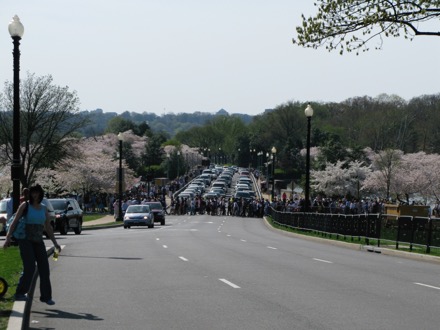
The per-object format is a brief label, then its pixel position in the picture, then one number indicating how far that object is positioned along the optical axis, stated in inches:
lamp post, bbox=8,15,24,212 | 925.8
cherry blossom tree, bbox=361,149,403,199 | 3449.8
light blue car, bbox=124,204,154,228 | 1979.6
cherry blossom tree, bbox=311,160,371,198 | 4165.8
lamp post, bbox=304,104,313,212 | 1569.0
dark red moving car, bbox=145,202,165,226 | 2283.5
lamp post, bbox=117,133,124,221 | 2377.6
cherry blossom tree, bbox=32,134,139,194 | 3636.8
